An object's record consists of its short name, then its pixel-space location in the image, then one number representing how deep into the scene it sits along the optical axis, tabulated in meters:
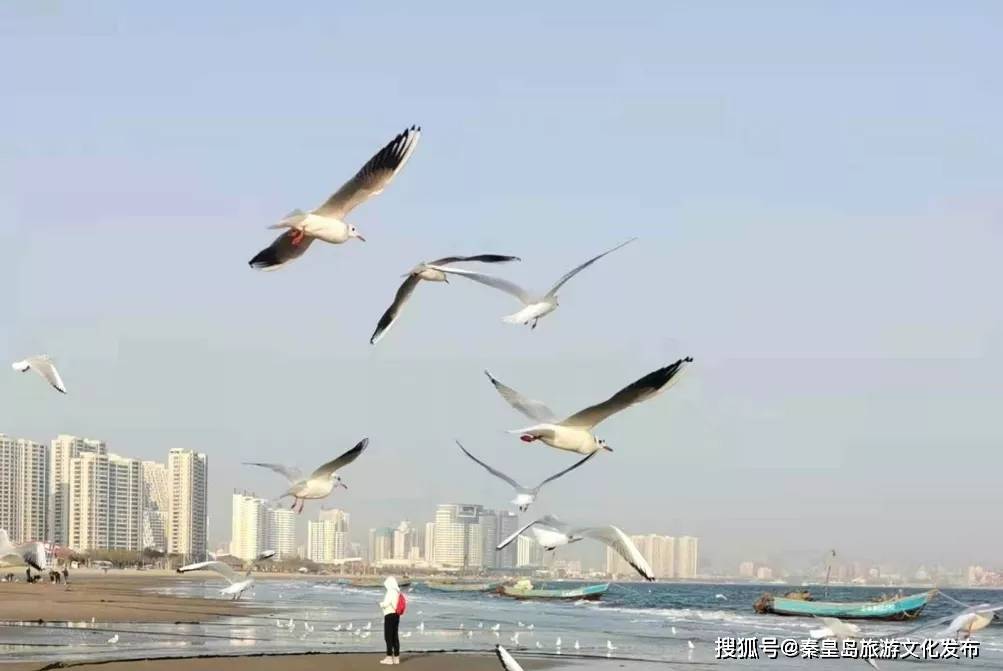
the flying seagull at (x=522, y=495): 13.09
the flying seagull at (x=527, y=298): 13.30
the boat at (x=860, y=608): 49.97
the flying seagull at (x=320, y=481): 16.62
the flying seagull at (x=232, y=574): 21.02
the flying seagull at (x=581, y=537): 12.11
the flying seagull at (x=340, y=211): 13.09
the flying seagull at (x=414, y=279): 13.54
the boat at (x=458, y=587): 88.97
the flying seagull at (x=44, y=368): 19.11
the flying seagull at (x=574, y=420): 12.21
